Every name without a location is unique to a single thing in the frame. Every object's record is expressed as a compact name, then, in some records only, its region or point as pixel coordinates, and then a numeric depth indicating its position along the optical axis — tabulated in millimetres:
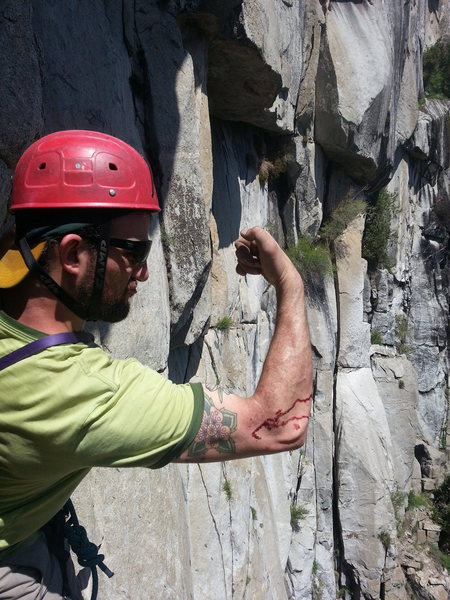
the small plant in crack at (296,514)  10750
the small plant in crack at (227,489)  6641
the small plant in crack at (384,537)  12000
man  1452
